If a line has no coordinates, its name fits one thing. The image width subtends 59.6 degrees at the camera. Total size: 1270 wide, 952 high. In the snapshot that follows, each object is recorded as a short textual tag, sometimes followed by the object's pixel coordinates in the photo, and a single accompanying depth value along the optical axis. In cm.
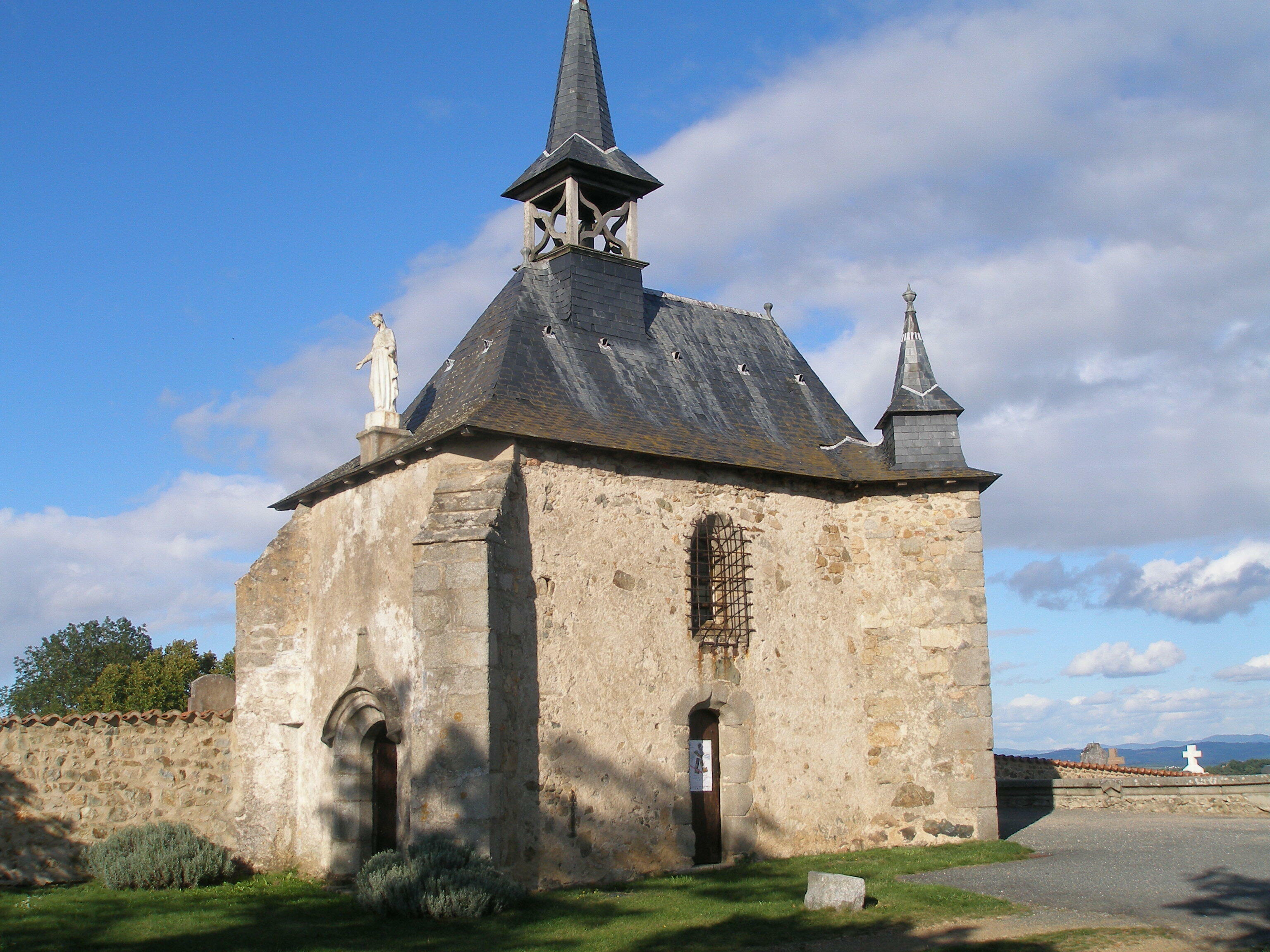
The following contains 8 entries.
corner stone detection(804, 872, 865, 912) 1045
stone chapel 1266
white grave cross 2394
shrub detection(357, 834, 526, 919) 1063
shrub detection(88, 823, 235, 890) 1309
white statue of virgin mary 1490
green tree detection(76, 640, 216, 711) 3766
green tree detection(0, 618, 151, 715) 4434
